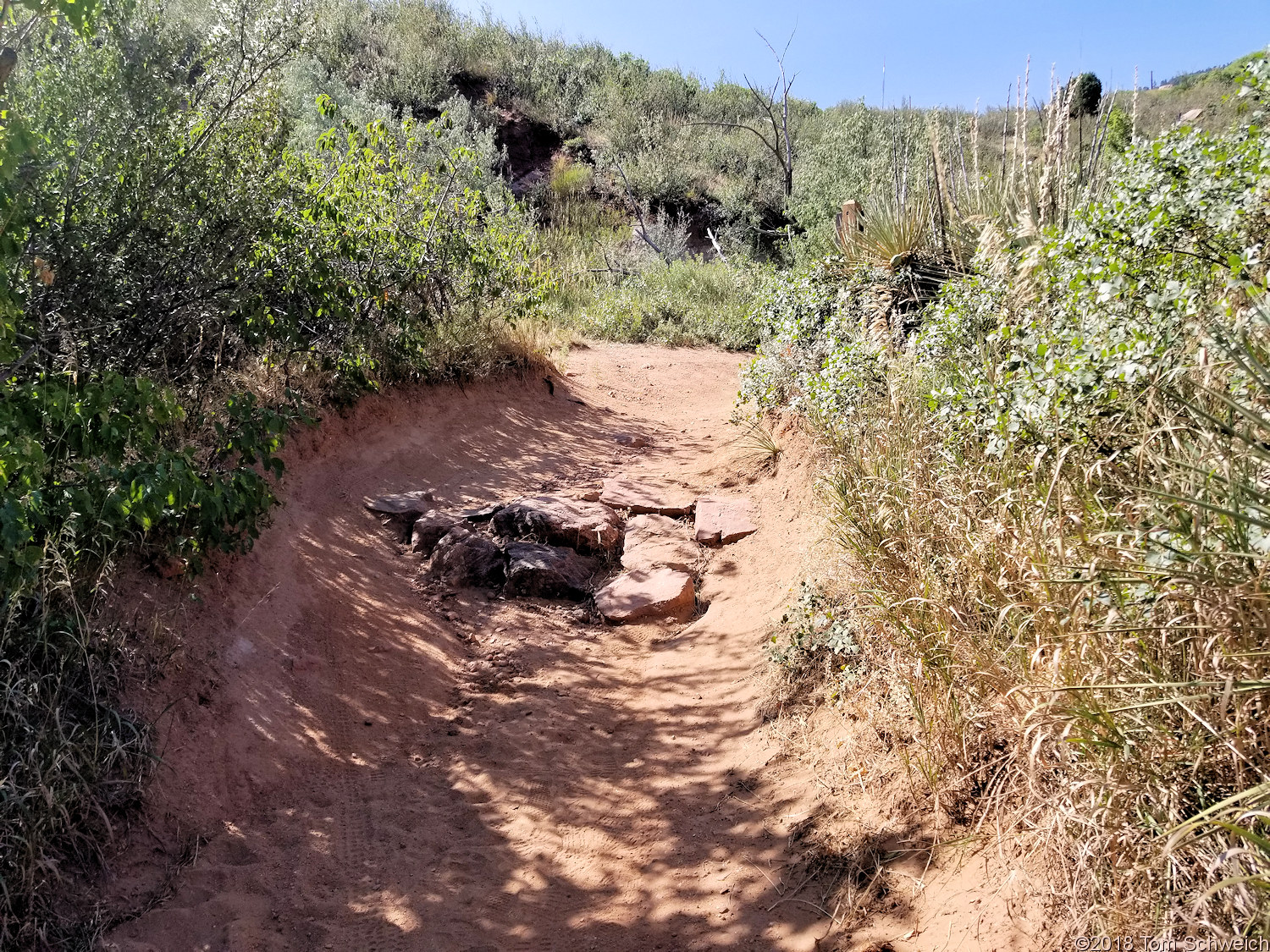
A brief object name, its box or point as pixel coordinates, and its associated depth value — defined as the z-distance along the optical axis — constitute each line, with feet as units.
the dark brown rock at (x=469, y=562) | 18.26
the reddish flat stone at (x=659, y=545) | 18.85
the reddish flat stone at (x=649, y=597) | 17.34
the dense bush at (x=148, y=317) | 9.43
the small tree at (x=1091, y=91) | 69.41
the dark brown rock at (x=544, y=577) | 18.13
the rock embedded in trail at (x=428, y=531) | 19.29
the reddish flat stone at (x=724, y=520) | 19.43
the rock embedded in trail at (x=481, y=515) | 20.42
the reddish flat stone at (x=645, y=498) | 21.27
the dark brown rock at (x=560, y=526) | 19.57
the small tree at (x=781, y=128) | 46.06
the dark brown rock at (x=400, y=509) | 19.95
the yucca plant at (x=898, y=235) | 23.06
